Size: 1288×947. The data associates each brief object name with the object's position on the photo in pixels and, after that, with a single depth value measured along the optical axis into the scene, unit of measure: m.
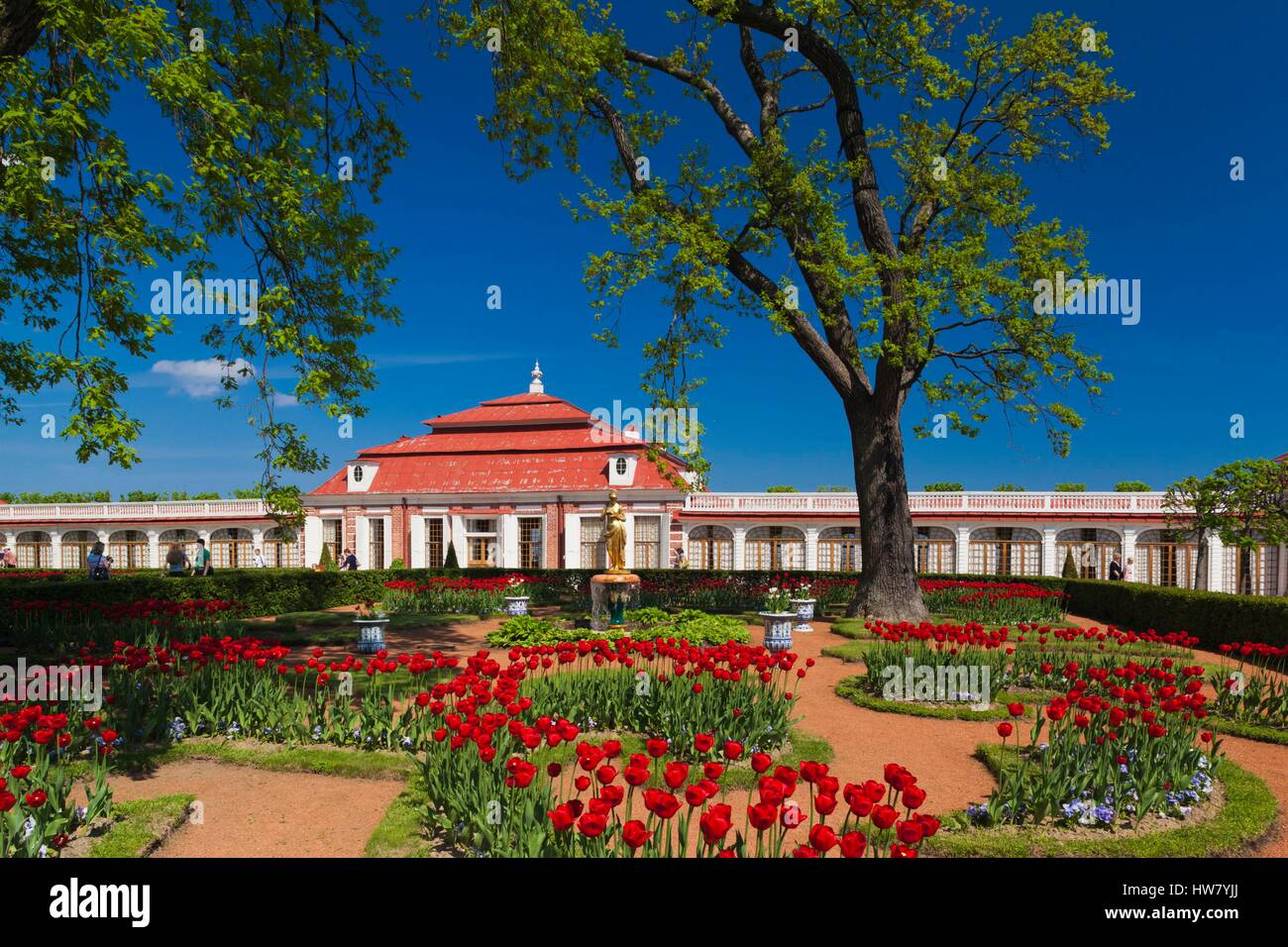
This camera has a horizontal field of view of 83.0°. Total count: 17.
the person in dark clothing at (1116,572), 24.84
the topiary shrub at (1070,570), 25.53
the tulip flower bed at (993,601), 16.52
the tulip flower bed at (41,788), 3.88
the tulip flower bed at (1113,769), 4.95
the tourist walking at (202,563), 22.33
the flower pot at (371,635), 12.51
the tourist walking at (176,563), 19.69
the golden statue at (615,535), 14.73
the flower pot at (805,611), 15.69
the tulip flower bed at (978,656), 8.30
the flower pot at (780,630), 12.39
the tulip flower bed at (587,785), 3.03
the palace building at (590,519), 27.66
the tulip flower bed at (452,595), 18.28
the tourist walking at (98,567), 18.41
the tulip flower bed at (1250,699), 7.65
